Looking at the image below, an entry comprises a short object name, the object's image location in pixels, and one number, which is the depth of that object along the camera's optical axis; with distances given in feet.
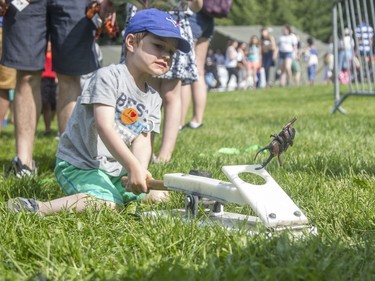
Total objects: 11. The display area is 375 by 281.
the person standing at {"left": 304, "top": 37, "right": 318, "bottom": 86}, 79.36
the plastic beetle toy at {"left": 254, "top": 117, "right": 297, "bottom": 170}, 7.40
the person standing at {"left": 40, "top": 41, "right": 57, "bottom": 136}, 25.49
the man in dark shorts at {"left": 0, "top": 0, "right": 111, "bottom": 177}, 13.24
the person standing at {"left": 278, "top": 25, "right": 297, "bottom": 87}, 63.82
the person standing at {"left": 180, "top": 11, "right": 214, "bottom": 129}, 17.83
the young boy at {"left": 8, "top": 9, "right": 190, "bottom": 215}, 9.53
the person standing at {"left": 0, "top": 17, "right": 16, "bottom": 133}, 15.06
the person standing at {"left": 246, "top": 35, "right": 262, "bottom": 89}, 74.43
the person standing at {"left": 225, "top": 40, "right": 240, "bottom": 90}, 80.02
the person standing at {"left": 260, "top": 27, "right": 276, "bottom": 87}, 68.74
